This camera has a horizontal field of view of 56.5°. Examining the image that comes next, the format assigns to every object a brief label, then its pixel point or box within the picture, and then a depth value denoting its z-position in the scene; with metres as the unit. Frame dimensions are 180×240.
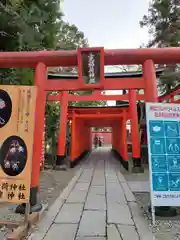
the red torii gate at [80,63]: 2.87
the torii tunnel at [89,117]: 7.26
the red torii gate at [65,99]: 6.97
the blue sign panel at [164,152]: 2.50
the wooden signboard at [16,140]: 2.25
